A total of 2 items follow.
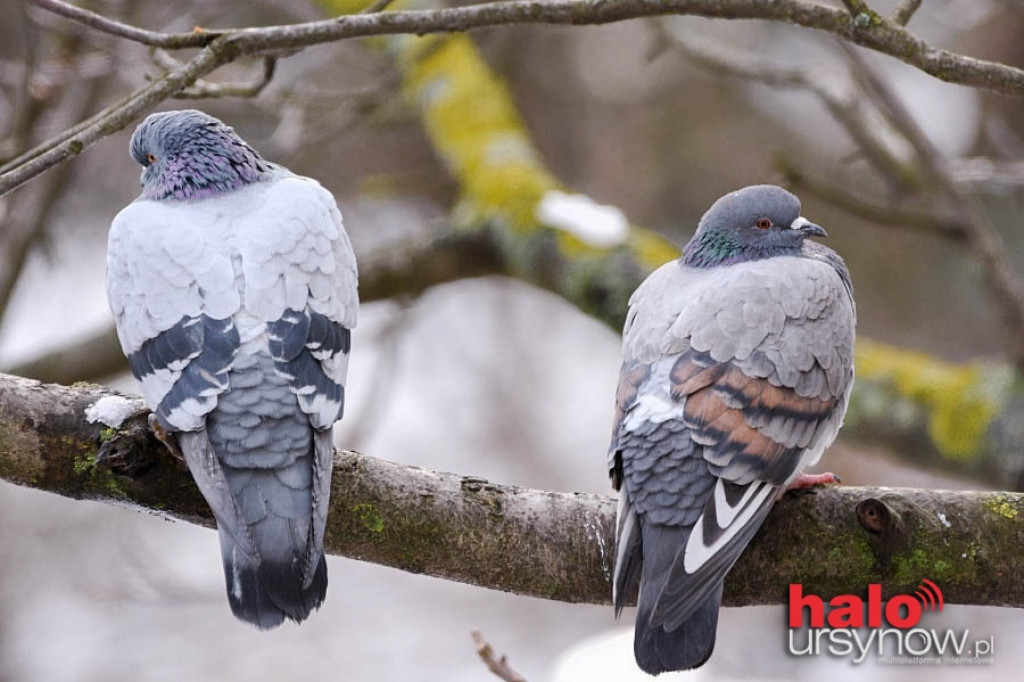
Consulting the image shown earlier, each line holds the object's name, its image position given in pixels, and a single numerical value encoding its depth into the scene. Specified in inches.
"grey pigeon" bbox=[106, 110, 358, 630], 240.1
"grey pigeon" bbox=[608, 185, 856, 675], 250.5
